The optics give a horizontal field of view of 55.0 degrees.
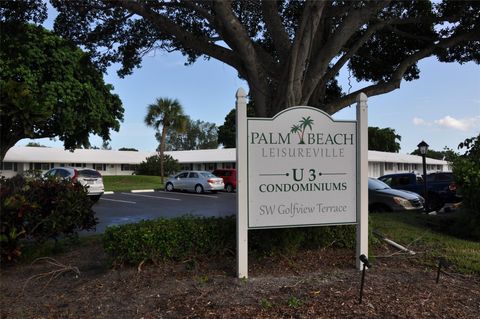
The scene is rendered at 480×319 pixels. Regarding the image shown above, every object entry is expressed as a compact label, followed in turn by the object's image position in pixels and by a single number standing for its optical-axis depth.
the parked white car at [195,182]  27.81
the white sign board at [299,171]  5.48
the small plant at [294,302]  4.46
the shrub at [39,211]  6.12
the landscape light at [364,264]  4.57
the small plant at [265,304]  4.44
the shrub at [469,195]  8.23
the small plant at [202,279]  5.19
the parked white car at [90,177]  19.70
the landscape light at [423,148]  18.08
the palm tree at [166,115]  41.41
